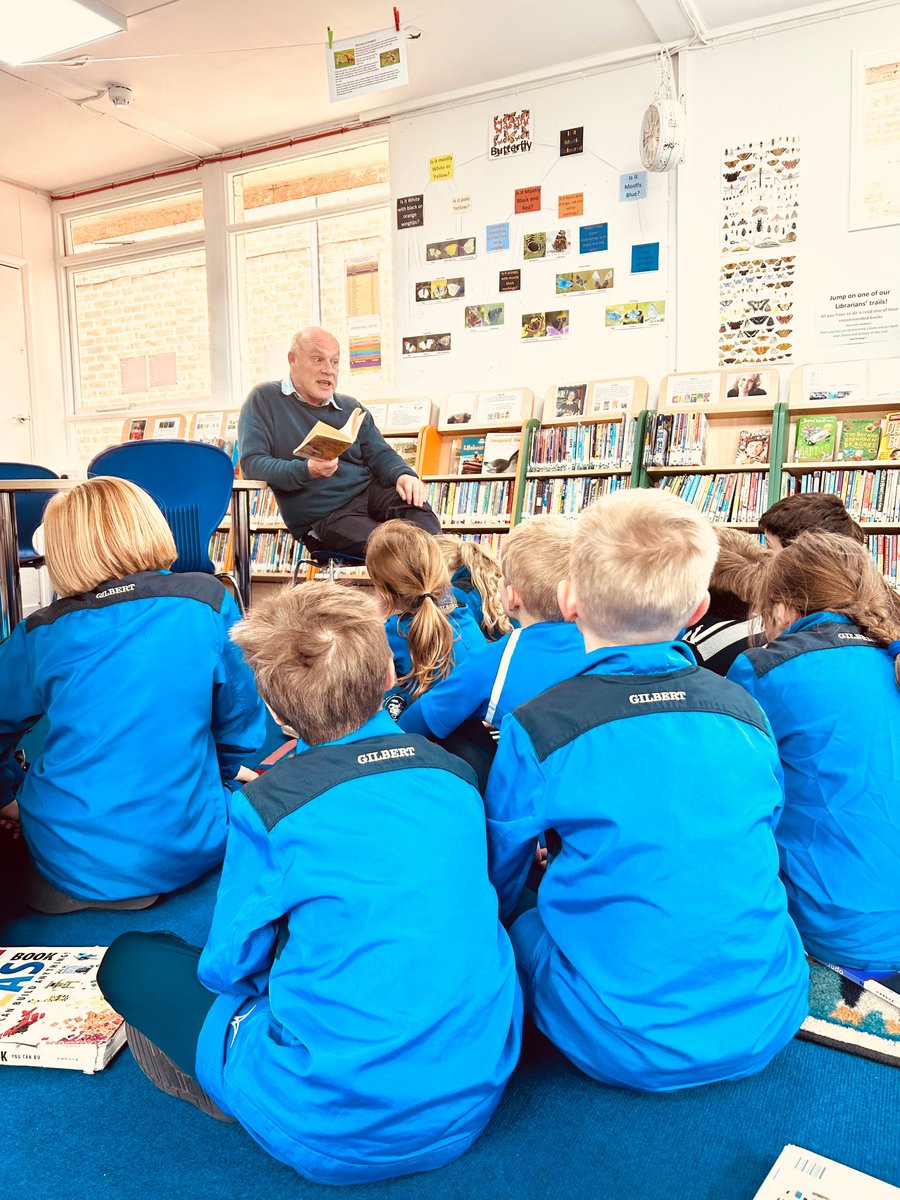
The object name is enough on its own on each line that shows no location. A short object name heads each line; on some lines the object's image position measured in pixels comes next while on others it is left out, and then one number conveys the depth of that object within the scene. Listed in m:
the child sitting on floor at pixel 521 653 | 1.71
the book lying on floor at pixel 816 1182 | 0.95
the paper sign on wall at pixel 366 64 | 3.87
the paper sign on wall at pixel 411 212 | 5.41
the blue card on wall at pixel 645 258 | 4.77
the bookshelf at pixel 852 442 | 4.08
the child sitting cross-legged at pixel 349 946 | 0.97
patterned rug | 1.29
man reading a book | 3.44
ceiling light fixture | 4.12
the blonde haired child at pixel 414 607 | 2.10
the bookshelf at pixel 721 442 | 4.36
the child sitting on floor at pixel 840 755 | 1.38
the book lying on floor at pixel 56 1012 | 1.29
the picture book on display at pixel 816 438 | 4.25
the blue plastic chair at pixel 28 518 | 4.35
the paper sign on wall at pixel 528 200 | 5.05
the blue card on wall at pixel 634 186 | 4.77
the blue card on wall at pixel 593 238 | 4.88
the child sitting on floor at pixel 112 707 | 1.67
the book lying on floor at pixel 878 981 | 1.41
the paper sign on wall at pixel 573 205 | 4.93
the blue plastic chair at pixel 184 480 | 2.73
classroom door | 6.64
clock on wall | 4.41
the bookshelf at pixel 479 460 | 5.00
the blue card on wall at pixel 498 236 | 5.16
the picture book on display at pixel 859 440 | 4.15
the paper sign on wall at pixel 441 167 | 5.29
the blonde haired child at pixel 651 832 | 1.07
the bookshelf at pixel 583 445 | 4.67
